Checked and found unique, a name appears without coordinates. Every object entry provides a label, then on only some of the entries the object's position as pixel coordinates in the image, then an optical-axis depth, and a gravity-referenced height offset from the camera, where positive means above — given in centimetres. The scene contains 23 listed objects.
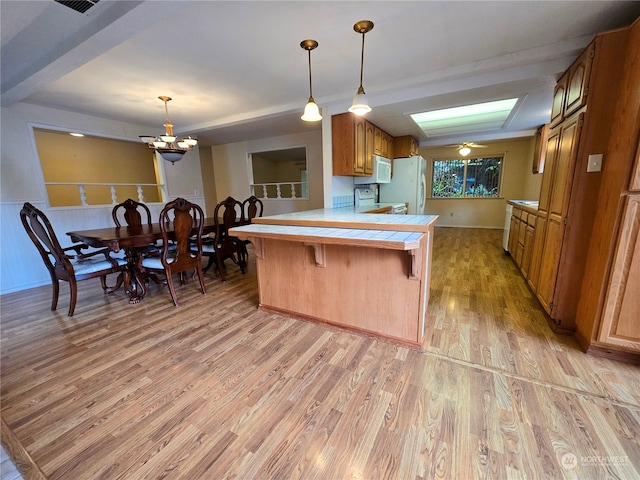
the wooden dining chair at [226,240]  340 -67
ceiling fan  538 +85
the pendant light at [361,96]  188 +74
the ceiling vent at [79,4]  170 +128
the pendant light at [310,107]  211 +73
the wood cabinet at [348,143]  337 +61
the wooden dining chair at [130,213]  355 -27
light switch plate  176 +14
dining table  254 -48
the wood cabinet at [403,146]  508 +82
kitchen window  667 +25
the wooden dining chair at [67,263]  239 -69
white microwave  402 +25
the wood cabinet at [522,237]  287 -66
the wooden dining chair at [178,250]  259 -61
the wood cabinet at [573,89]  178 +74
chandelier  322 +64
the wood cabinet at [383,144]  411 +77
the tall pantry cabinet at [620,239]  151 -35
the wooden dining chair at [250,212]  373 -30
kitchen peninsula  181 -65
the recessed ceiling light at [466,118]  376 +113
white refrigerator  467 +7
